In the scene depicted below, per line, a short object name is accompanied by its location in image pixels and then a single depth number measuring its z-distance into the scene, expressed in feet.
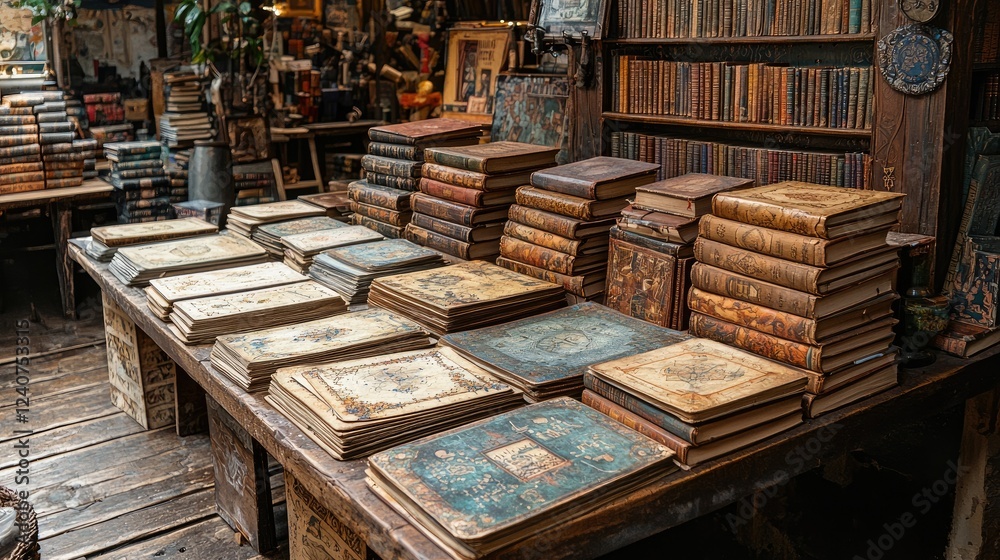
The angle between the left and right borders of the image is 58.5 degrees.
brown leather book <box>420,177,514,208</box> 10.15
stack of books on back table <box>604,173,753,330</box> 7.88
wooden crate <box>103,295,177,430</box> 11.85
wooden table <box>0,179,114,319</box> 16.90
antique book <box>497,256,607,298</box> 8.88
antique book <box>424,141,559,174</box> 10.09
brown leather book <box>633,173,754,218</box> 7.87
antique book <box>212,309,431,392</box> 7.37
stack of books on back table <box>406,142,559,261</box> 10.16
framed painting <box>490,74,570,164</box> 13.65
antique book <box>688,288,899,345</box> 6.57
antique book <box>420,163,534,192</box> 10.10
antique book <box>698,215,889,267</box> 6.50
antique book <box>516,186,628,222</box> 8.81
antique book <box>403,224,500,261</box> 10.27
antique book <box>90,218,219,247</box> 11.63
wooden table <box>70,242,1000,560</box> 5.26
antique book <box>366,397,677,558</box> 4.99
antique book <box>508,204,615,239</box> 8.84
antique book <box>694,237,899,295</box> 6.52
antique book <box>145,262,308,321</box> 9.20
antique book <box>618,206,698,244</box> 7.82
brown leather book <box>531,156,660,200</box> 8.84
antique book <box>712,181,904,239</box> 6.54
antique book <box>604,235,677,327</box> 8.02
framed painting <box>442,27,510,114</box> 20.66
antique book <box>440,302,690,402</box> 6.88
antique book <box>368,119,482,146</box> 11.54
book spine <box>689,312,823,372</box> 6.54
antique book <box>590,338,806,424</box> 5.87
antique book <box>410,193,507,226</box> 10.22
